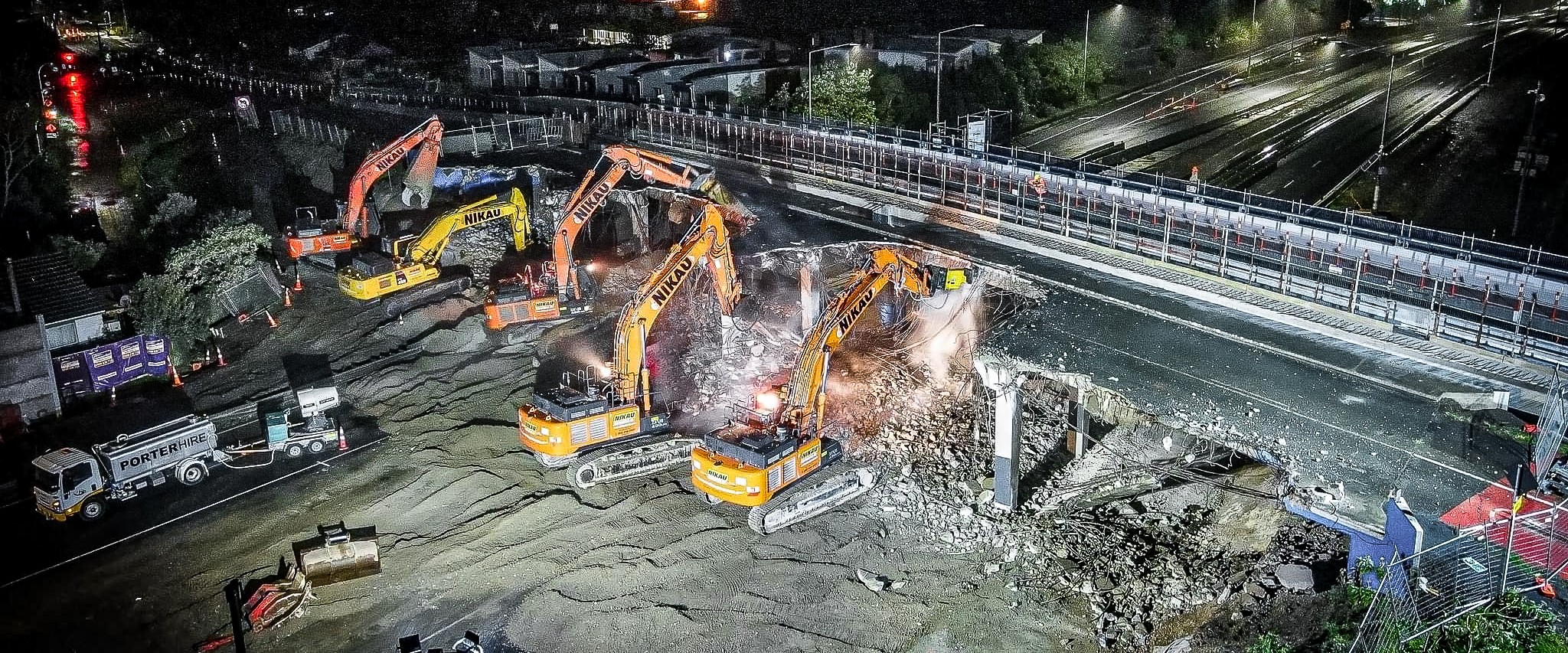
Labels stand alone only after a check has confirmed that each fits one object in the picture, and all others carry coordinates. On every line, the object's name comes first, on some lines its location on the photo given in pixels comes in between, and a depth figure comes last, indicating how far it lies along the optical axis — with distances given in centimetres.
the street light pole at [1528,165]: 4009
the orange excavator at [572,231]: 3319
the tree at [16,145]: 4769
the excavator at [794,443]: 2248
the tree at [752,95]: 5906
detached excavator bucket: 2147
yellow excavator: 3488
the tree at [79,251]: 3741
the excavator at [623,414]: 2456
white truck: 2397
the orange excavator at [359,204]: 3775
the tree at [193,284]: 3269
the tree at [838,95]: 5578
